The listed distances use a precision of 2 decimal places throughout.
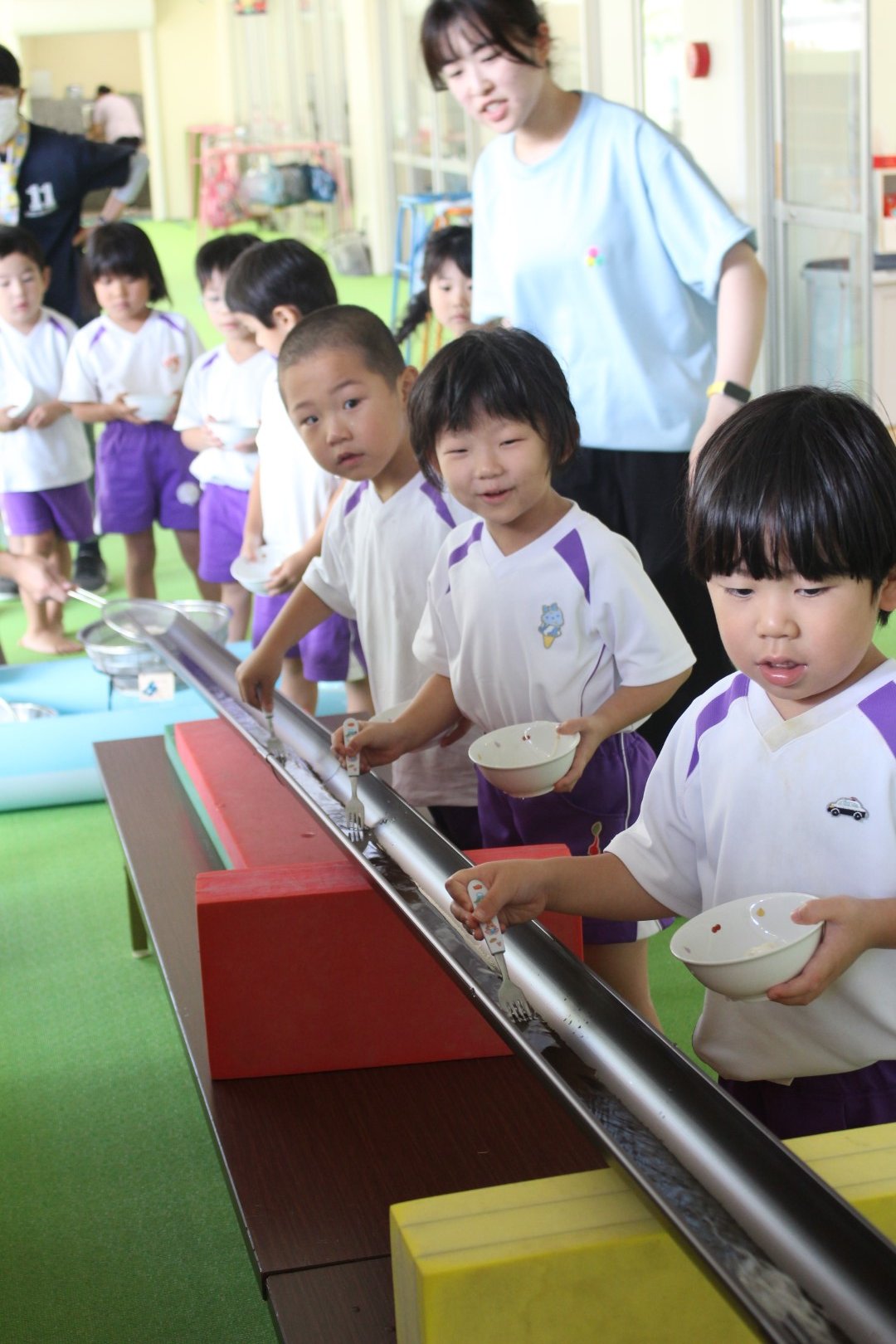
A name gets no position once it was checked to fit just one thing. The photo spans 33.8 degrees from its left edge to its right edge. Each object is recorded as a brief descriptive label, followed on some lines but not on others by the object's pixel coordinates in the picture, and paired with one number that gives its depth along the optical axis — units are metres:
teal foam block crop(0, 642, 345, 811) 3.48
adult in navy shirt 4.99
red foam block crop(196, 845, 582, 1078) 1.41
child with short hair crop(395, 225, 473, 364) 3.80
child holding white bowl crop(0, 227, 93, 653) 4.55
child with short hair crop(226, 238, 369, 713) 3.19
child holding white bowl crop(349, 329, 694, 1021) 1.80
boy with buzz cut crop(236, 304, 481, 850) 2.20
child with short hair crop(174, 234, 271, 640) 3.92
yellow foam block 0.81
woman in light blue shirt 2.45
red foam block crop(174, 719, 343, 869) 1.79
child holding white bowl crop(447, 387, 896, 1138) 1.13
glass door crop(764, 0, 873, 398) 5.06
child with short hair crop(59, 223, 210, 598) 4.44
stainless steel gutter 0.73
